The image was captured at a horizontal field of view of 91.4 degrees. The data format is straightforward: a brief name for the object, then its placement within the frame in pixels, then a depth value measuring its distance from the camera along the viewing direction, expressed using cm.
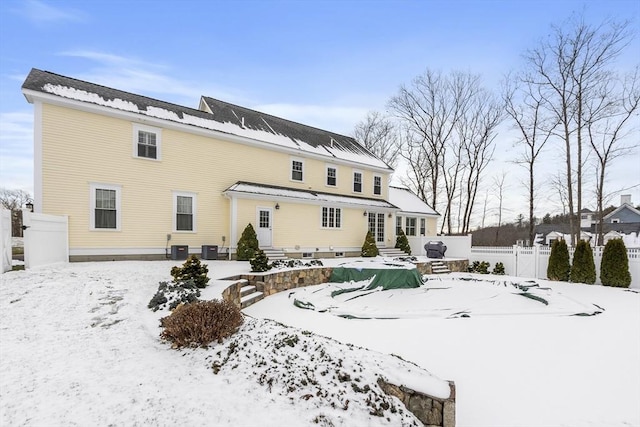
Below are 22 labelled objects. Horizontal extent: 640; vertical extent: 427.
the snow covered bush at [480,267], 1504
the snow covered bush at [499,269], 1455
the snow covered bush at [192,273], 691
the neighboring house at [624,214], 3353
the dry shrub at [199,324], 380
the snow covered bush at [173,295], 510
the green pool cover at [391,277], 979
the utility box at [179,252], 1163
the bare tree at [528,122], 2038
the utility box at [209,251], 1216
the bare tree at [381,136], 3117
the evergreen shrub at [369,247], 1608
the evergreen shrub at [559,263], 1257
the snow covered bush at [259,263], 973
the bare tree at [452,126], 2533
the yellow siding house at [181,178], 1023
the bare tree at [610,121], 1664
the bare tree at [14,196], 3631
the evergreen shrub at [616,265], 1136
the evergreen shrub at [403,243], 1805
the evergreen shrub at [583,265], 1193
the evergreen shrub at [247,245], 1234
